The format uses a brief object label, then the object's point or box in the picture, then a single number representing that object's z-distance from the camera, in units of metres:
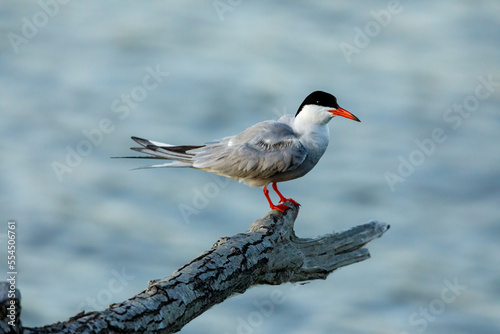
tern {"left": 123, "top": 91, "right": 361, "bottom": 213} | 10.78
